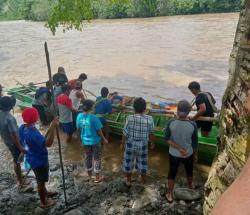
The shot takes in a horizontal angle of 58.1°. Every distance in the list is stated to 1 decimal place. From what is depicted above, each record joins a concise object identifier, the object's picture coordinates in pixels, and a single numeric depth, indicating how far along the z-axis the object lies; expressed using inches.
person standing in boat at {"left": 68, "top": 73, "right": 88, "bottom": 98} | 229.7
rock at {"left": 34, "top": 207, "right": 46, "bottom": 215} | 146.8
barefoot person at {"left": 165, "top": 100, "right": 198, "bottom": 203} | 135.2
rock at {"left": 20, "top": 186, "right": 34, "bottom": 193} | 165.1
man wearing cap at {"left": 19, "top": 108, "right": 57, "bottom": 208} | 131.5
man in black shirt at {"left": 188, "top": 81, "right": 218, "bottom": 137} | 171.9
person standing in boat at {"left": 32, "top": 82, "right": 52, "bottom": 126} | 235.6
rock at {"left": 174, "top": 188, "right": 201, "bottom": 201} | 149.8
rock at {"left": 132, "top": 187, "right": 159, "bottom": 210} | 149.0
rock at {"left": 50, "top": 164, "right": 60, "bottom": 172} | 188.6
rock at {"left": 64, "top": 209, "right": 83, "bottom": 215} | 140.5
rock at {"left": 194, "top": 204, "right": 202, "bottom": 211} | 144.7
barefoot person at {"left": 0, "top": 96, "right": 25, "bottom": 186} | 147.1
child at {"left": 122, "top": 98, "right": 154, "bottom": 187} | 147.6
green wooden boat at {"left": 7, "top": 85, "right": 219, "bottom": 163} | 175.4
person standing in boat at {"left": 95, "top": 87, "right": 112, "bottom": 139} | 202.2
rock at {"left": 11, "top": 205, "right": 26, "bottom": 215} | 146.7
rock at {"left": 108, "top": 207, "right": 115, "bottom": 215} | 145.8
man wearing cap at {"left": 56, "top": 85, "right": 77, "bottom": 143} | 210.0
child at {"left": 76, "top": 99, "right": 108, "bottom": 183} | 155.7
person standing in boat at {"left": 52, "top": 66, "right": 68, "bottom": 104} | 228.0
